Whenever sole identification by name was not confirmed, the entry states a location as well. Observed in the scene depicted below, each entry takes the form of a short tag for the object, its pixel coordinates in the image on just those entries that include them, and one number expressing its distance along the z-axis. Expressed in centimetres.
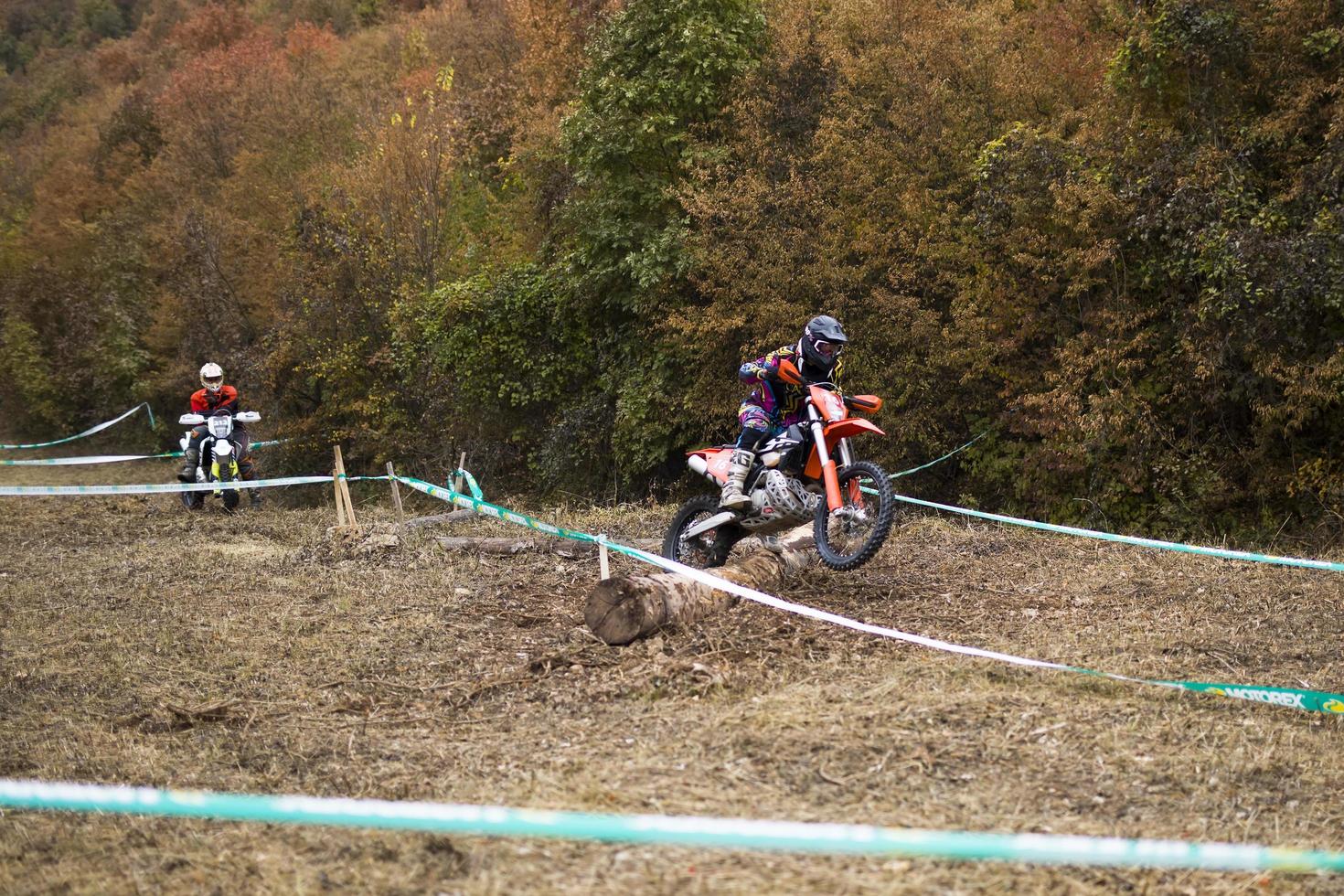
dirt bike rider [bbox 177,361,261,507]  1505
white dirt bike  1476
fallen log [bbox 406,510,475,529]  1265
